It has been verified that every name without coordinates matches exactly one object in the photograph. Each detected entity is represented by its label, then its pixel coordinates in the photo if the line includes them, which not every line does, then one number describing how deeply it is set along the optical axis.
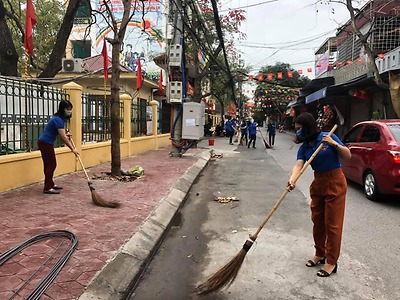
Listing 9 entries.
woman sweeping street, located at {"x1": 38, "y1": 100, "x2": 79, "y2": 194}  6.47
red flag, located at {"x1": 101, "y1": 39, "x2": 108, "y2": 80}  11.47
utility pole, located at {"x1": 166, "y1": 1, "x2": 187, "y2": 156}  12.95
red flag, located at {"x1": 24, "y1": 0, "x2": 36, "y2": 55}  7.20
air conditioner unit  15.15
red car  6.40
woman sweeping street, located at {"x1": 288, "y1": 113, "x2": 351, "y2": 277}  3.71
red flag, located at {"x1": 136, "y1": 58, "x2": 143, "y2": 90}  14.18
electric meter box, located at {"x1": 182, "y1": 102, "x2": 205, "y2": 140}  12.85
